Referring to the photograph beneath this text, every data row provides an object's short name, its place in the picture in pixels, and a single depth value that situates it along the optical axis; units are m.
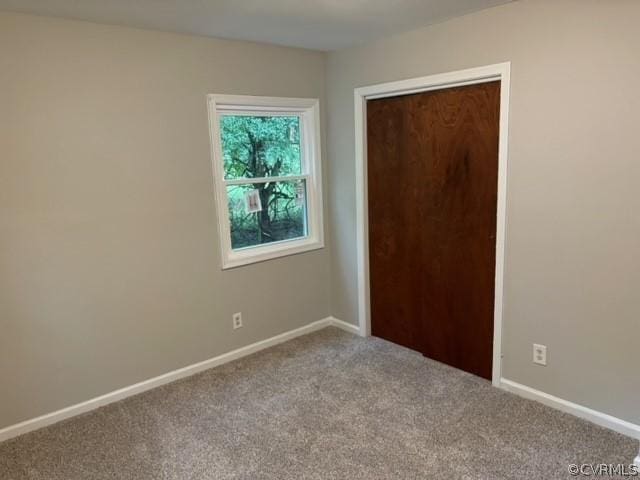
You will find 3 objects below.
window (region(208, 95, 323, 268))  3.16
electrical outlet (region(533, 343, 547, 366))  2.59
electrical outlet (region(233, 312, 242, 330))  3.33
